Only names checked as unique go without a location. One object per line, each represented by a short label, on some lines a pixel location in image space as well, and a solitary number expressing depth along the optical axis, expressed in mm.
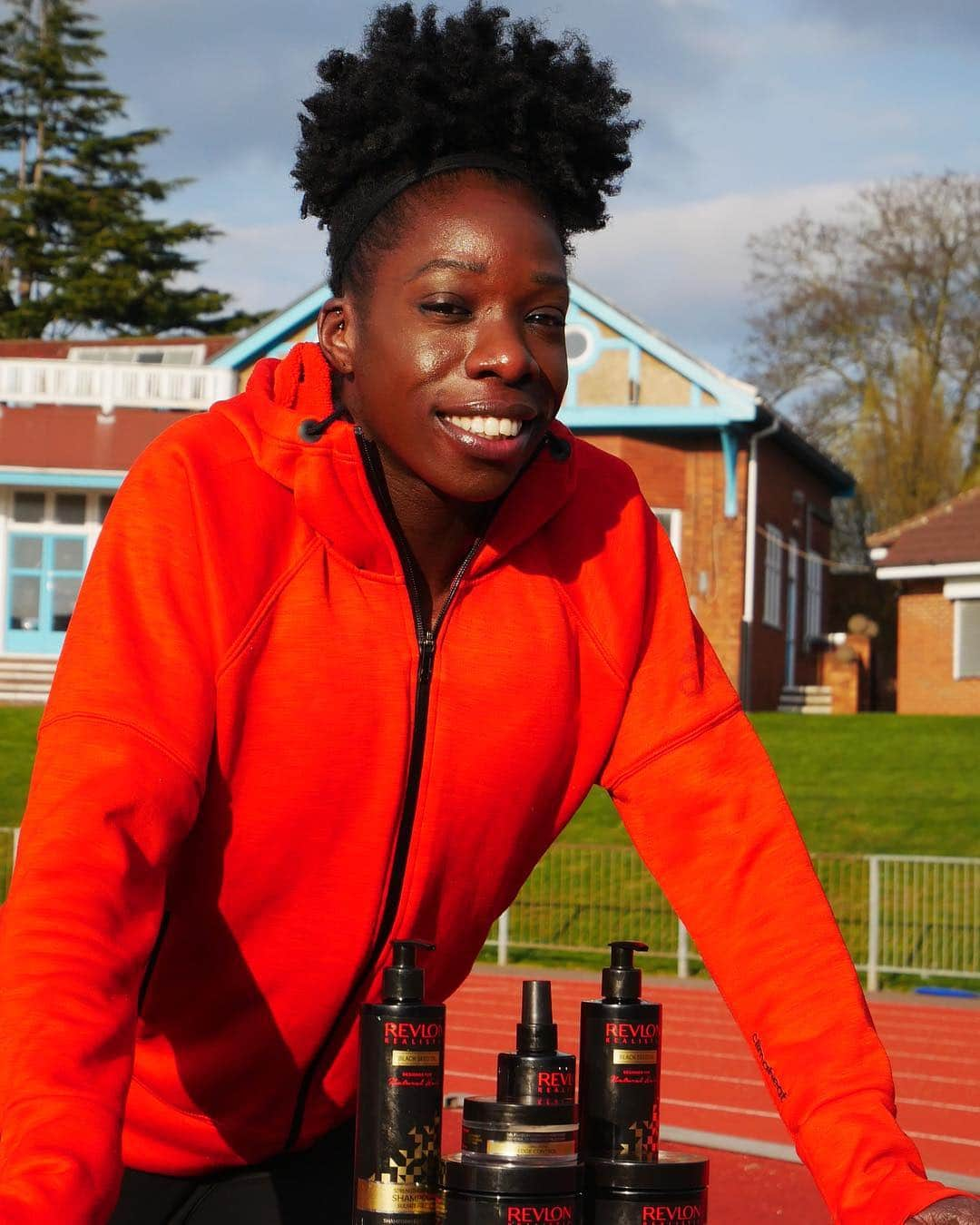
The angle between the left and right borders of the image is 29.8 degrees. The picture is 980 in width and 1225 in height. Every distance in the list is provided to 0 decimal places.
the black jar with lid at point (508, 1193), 2131
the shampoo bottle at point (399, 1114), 2221
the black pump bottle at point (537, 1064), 2373
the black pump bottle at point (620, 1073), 2410
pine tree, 53281
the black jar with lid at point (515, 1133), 2213
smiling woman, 2410
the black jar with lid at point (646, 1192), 2256
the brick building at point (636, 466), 30438
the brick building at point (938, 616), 33719
